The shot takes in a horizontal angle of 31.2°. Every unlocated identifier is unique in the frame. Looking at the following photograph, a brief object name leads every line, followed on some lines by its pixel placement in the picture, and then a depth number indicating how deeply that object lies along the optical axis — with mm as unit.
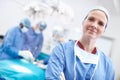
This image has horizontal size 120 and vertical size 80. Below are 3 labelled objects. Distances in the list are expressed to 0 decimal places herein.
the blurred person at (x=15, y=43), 2715
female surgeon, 1087
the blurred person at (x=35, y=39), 3102
